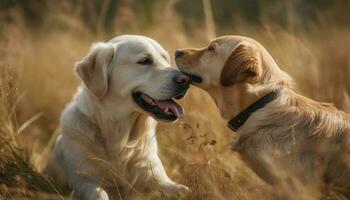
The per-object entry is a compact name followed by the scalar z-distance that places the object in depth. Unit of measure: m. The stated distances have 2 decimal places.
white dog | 8.13
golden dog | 7.20
